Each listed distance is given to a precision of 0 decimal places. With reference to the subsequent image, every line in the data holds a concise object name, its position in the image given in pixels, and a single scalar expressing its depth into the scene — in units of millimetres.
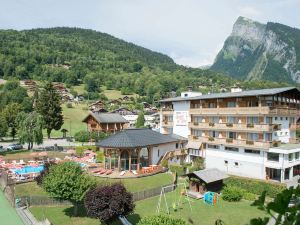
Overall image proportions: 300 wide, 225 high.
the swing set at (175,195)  30800
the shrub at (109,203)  24234
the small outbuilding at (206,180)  35938
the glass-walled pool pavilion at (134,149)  42812
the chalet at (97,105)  128900
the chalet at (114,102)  141750
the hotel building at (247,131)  41625
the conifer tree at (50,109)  72250
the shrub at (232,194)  34375
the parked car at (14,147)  62291
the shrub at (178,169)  43941
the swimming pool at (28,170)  42625
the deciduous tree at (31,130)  57844
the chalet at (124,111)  117375
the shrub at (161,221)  19859
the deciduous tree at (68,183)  27375
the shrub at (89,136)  76750
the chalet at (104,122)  80250
